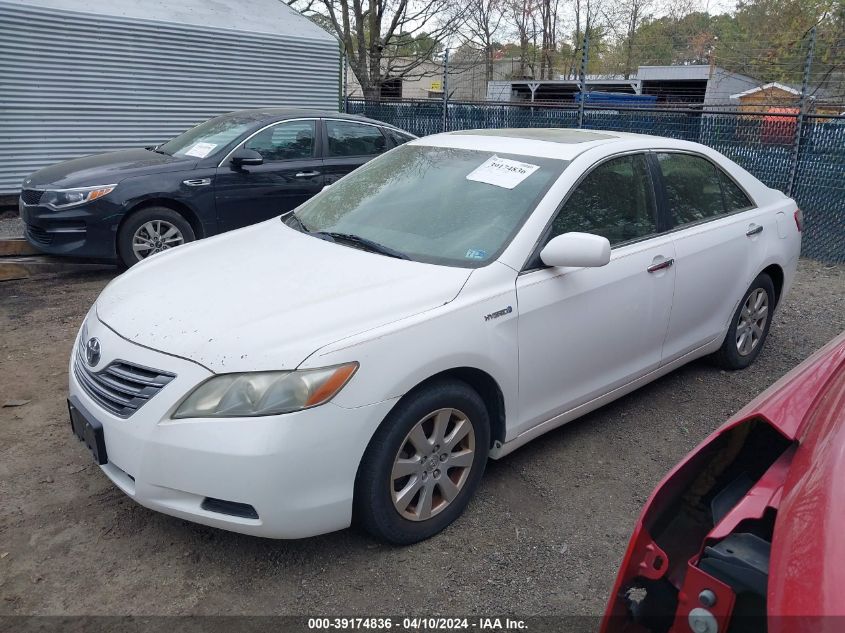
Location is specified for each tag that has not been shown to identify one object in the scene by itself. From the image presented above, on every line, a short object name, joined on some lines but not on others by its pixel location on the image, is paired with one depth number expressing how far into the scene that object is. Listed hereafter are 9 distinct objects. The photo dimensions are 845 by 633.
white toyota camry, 2.43
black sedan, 6.31
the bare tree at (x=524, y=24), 23.28
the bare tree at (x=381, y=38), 18.05
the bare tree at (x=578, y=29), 23.59
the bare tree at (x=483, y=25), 18.80
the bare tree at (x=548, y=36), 25.12
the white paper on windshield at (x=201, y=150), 6.97
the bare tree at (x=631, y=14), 25.23
